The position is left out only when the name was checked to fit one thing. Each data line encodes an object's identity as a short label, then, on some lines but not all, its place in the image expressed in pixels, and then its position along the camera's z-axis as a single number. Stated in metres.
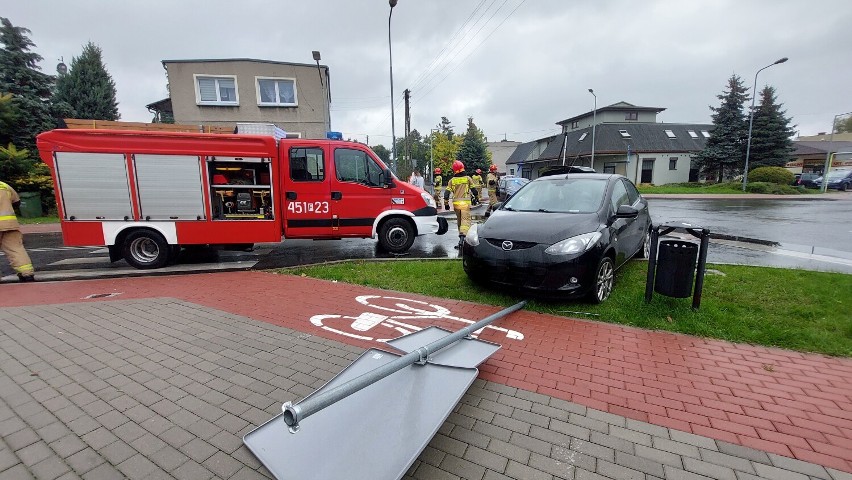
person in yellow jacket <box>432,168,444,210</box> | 18.57
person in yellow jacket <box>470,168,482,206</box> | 15.78
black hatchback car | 4.66
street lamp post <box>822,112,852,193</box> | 31.27
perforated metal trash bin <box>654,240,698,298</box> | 4.48
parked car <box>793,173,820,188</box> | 34.31
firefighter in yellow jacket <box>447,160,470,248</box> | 8.89
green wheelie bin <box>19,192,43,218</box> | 16.19
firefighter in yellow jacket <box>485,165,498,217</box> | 15.02
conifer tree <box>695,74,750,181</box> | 33.88
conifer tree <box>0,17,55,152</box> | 18.41
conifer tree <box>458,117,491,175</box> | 51.75
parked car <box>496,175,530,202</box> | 25.05
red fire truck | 7.09
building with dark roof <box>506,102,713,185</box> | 38.62
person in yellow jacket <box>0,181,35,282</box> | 6.73
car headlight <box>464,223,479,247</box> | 5.32
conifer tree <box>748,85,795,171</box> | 32.44
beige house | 18.42
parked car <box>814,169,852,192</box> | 32.62
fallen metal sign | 2.05
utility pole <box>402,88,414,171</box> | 24.52
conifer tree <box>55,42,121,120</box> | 21.89
